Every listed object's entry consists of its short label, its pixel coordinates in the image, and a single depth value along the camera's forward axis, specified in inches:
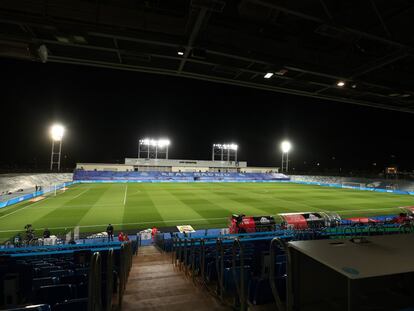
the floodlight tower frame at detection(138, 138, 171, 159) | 2748.0
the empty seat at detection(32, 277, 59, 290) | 168.7
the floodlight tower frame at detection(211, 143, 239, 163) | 2935.5
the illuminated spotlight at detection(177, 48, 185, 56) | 166.2
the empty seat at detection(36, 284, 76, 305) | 134.0
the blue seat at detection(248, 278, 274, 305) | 125.8
